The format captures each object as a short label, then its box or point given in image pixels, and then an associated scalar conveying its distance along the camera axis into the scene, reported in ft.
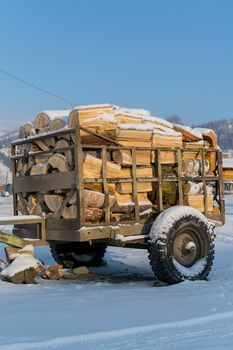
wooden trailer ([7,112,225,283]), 23.72
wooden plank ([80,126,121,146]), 23.36
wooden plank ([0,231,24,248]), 25.18
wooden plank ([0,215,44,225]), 24.80
